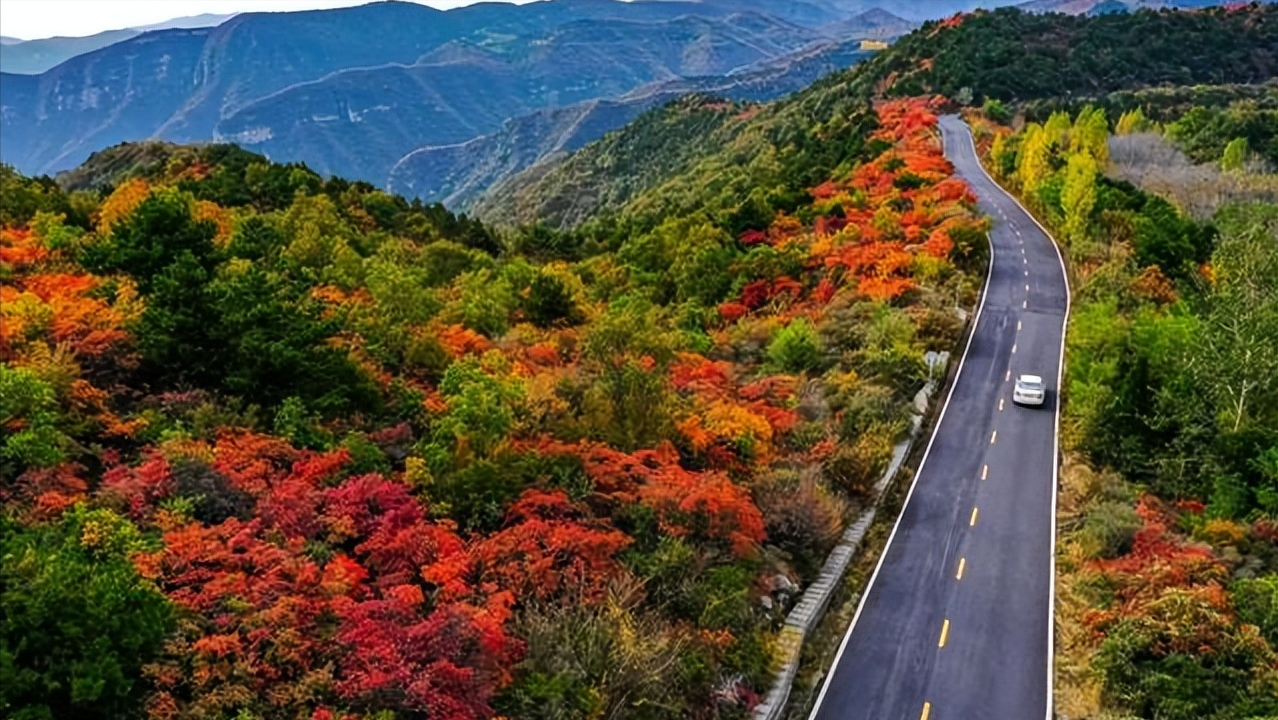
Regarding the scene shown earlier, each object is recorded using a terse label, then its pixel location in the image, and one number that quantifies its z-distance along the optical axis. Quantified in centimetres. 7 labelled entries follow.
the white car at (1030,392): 3538
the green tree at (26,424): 1543
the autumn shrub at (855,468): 2694
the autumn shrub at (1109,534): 2331
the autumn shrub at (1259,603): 1886
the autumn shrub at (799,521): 2320
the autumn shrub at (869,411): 3042
